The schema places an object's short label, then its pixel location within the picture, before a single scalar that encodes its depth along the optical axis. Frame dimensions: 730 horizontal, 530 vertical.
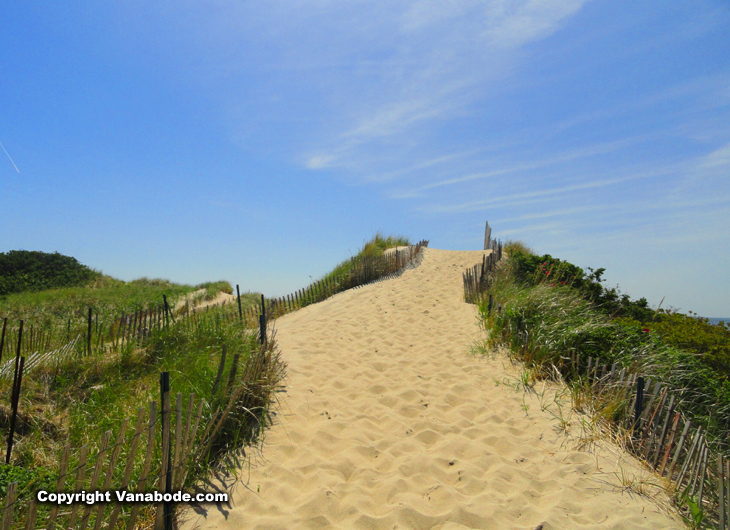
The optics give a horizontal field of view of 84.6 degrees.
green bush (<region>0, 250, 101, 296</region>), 16.70
